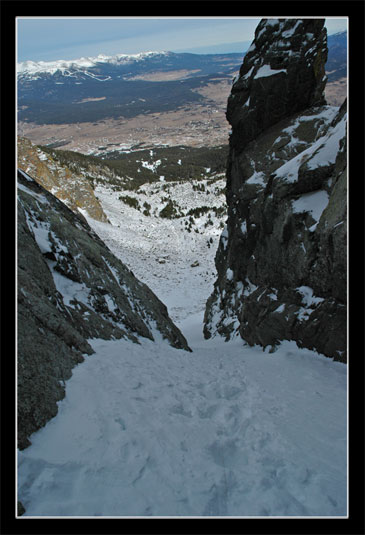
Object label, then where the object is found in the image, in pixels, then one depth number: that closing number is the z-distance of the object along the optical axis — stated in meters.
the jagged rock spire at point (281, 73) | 14.19
